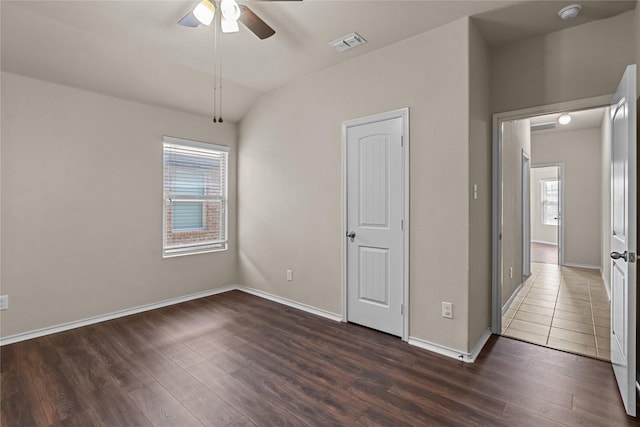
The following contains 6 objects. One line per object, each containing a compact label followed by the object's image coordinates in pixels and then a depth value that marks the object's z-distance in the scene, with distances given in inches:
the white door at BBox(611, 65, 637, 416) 74.8
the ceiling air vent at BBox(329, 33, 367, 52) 112.0
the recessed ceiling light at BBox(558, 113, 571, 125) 203.8
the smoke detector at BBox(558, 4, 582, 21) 93.4
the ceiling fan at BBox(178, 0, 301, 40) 79.2
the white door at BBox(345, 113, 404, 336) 118.6
